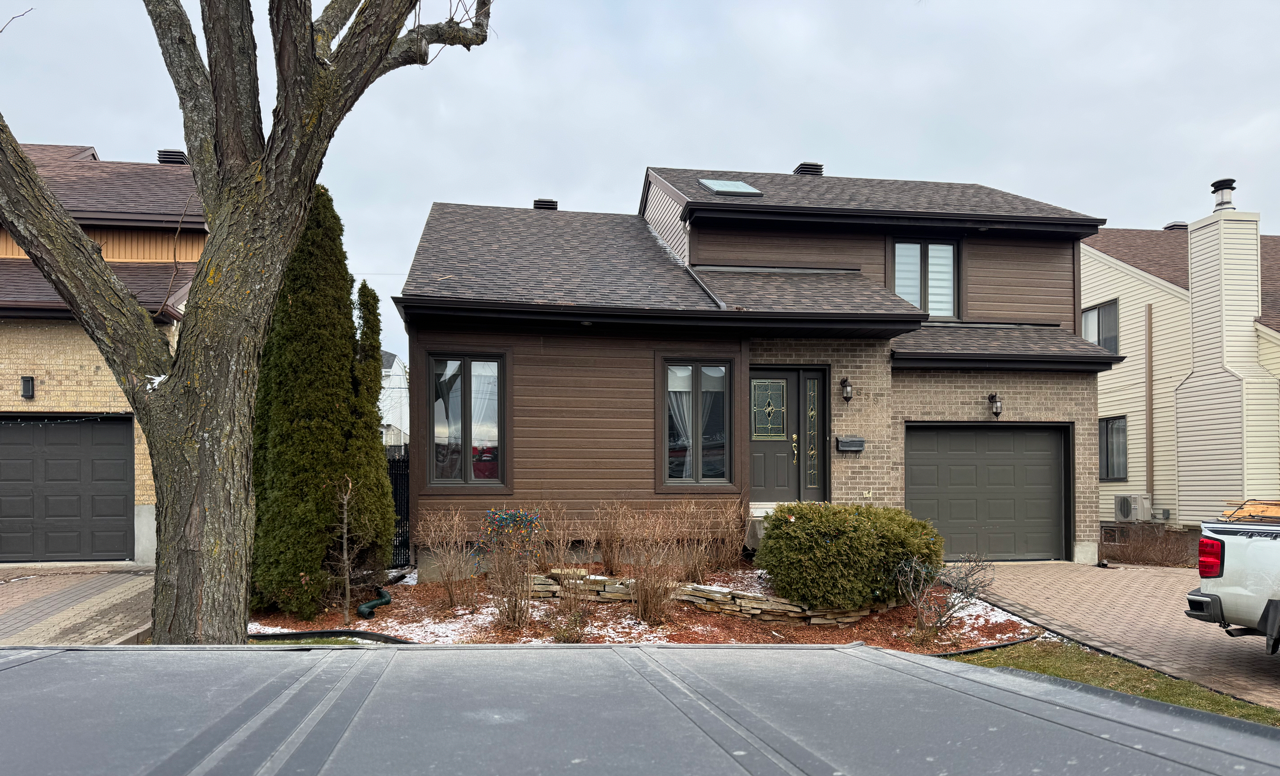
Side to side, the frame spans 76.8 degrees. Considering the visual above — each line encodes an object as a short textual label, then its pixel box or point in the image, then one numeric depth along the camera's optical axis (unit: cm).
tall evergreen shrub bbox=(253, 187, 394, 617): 815
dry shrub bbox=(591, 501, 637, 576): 941
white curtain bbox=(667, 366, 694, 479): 1121
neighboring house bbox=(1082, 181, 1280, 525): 1420
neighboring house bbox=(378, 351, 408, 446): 2760
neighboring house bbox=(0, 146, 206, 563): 1125
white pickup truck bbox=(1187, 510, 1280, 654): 609
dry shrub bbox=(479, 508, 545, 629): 779
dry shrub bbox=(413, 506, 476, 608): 869
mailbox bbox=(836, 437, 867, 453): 1168
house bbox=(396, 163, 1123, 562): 1072
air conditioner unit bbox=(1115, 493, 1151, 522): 1608
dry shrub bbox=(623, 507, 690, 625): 817
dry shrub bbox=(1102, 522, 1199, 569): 1337
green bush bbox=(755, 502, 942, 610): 827
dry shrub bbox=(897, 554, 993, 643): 808
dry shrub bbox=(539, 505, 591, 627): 779
